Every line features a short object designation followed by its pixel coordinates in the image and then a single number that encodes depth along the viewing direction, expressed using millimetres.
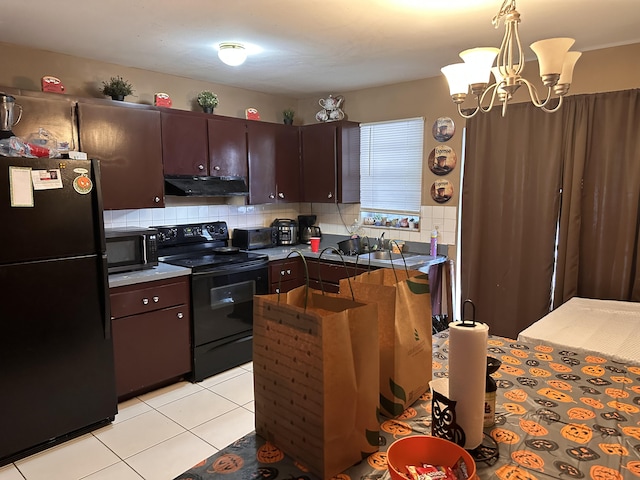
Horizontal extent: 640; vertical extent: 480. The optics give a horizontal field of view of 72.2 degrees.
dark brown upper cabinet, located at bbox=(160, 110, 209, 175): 3426
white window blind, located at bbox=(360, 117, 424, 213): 3961
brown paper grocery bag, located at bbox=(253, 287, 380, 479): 962
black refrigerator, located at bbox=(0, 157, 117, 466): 2289
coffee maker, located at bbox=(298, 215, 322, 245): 4605
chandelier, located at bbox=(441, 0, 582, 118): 1581
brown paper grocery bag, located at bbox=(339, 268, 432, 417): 1189
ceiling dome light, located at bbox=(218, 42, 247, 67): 2836
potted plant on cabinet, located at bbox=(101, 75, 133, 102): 3146
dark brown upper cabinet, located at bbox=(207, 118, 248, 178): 3730
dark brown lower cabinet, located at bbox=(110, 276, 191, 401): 2910
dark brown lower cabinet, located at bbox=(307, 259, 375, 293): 3728
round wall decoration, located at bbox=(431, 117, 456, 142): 3680
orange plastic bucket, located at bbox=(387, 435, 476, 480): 956
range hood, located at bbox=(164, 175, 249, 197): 3455
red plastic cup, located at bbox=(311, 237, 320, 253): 4154
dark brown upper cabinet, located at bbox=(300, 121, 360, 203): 4176
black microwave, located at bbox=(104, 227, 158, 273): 2968
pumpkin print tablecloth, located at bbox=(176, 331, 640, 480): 1021
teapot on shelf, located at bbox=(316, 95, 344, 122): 4266
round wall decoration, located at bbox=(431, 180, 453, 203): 3766
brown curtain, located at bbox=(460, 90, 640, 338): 2918
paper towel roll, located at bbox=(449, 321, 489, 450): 1037
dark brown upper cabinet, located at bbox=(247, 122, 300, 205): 4043
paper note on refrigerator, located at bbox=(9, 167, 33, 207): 2240
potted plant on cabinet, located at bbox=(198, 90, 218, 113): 3709
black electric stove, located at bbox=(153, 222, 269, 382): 3330
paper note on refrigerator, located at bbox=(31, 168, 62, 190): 2314
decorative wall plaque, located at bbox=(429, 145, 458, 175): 3715
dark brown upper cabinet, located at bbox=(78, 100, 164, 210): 3000
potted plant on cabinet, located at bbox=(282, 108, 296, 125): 4398
